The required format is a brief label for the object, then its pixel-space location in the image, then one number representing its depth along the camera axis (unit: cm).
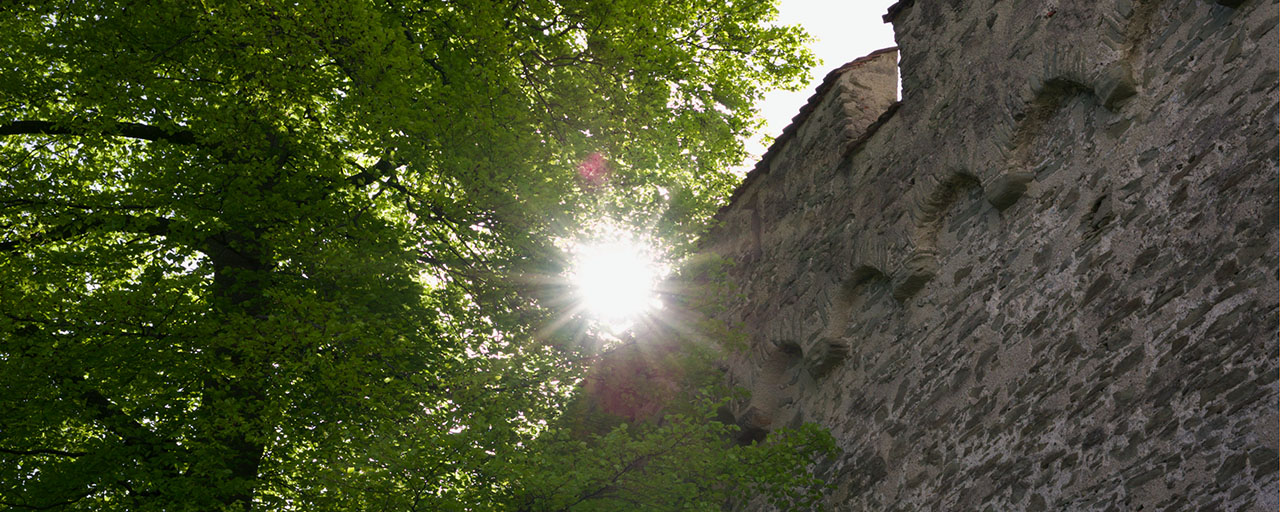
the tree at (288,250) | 696
